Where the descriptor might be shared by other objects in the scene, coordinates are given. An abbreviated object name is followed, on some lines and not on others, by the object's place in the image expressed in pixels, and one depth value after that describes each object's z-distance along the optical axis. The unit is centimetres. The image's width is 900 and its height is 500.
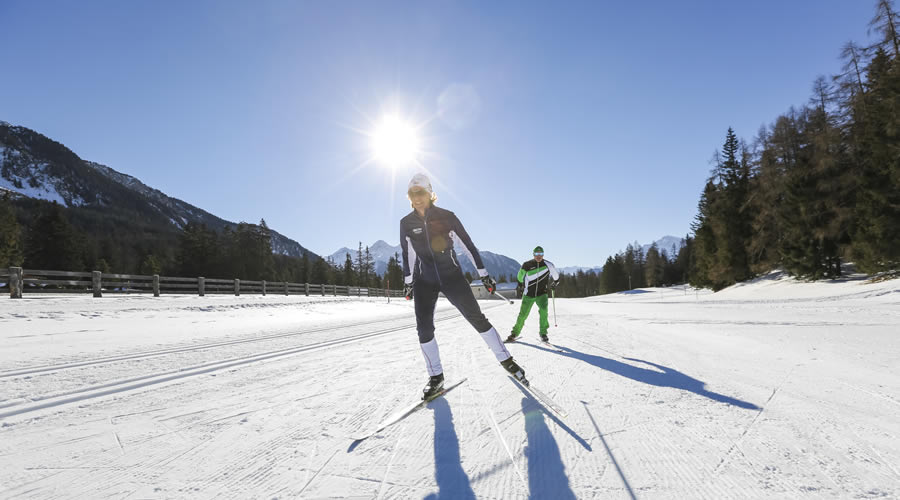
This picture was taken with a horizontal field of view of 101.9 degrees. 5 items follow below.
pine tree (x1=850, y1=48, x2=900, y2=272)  1652
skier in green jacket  719
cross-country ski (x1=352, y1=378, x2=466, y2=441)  243
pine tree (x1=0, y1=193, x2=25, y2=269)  3461
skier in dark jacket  369
